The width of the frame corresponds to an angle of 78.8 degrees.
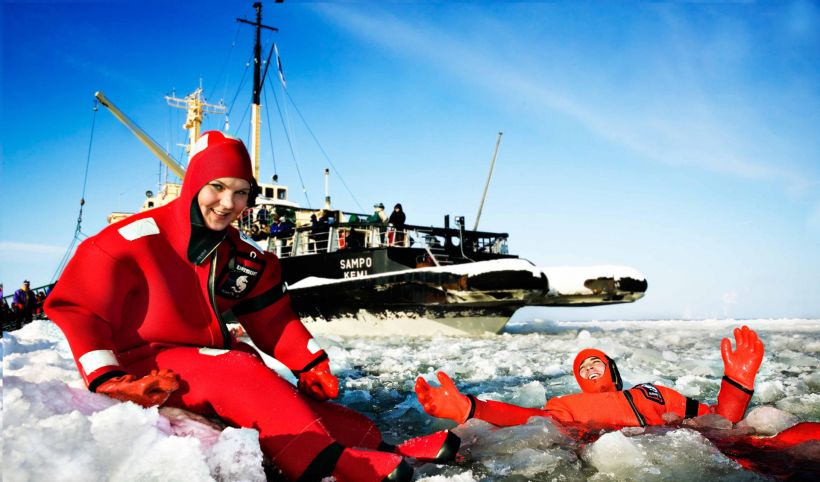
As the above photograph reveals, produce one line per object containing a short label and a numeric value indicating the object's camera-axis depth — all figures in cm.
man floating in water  241
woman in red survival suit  165
